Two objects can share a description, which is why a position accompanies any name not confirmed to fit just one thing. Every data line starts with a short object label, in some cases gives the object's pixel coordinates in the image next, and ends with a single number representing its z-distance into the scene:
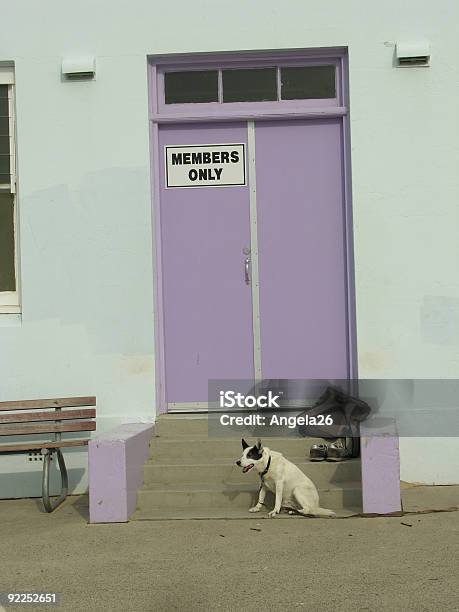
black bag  8.27
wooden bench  8.05
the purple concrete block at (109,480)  7.39
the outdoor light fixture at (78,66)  8.70
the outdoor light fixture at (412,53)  8.58
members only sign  8.90
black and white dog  7.41
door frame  8.80
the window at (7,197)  8.96
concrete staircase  7.70
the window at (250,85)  8.92
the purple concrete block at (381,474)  7.39
